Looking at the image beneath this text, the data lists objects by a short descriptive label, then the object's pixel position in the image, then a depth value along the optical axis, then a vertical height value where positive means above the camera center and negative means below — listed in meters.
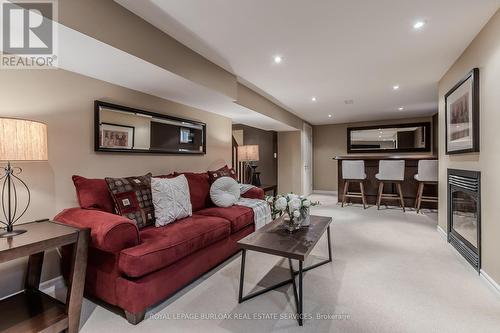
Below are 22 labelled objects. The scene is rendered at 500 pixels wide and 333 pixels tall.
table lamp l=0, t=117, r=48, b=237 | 1.47 +0.15
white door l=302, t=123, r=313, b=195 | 6.88 +0.23
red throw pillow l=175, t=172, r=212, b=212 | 3.04 -0.31
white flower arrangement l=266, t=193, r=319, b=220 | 2.09 -0.34
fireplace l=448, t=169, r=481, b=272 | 2.35 -0.54
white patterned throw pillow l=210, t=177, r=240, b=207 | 3.12 -0.35
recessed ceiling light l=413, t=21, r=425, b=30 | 2.15 +1.26
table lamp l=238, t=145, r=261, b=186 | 5.00 +0.27
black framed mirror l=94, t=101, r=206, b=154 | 2.51 +0.43
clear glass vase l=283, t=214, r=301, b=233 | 2.16 -0.53
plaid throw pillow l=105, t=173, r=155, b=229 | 2.18 -0.30
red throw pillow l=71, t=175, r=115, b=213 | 2.07 -0.24
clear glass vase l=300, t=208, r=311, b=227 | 2.22 -0.48
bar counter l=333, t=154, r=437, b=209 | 5.25 -0.44
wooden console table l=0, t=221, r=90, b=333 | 1.39 -0.87
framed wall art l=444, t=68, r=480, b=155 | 2.30 +0.54
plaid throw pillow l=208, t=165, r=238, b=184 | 3.43 -0.11
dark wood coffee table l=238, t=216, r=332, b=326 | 1.68 -0.59
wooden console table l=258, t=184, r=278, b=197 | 4.69 -0.44
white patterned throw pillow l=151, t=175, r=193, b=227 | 2.34 -0.34
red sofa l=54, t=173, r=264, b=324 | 1.64 -0.65
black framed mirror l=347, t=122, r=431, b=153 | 6.40 +0.76
